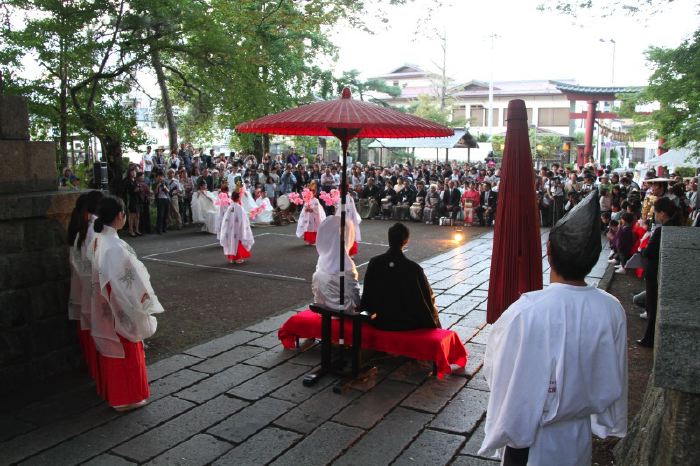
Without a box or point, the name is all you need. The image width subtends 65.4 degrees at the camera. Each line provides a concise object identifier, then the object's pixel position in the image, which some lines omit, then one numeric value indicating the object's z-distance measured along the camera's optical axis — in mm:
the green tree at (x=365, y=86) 22719
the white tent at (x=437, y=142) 22344
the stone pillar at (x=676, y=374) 1567
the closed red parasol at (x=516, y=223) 4293
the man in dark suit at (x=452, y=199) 17531
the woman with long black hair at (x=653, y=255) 5836
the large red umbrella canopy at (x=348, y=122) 4680
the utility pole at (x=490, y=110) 37250
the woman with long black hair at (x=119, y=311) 4367
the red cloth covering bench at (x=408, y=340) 5031
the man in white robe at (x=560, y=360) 2121
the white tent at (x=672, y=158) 19841
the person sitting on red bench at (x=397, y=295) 5051
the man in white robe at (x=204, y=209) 14844
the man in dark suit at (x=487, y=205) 17062
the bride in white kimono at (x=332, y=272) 5703
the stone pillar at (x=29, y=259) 4660
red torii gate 27250
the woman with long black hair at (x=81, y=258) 4891
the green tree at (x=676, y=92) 12453
